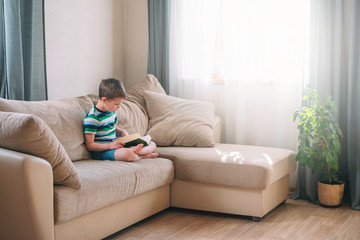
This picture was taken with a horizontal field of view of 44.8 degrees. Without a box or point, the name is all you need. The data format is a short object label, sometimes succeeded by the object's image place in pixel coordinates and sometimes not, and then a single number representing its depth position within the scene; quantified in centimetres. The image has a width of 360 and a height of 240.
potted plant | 326
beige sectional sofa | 208
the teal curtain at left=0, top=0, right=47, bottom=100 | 304
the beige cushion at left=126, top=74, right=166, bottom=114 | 370
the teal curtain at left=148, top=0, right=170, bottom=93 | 418
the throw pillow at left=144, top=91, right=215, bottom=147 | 342
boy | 284
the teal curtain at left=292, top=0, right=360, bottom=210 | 335
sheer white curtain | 368
